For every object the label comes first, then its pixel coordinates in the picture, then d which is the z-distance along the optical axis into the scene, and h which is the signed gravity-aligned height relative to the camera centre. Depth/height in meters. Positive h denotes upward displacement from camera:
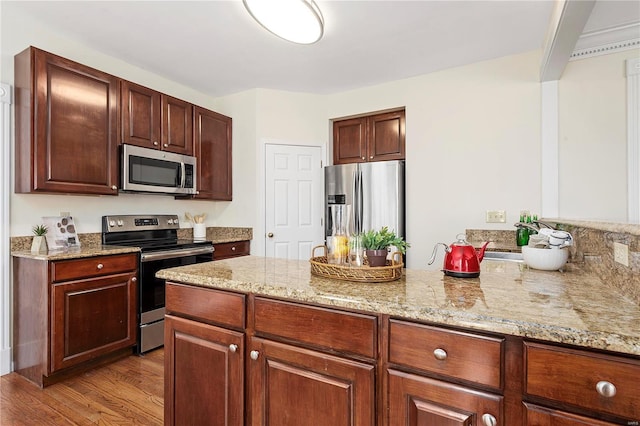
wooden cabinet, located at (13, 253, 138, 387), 2.21 -0.73
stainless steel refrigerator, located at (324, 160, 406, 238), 3.49 +0.19
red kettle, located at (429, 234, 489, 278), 1.33 -0.21
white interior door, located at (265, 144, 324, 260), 3.93 +0.14
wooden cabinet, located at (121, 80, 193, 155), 2.89 +0.88
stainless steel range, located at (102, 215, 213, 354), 2.75 -0.37
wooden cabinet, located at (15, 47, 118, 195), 2.30 +0.65
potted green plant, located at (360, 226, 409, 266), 1.29 -0.13
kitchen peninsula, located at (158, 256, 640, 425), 0.76 -0.39
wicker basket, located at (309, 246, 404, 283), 1.23 -0.23
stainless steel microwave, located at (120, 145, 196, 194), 2.86 +0.39
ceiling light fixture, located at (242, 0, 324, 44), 1.86 +1.16
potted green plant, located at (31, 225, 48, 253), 2.44 -0.20
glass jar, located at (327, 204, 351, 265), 1.38 -0.11
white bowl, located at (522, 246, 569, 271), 1.53 -0.22
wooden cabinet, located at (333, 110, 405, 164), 3.80 +0.89
